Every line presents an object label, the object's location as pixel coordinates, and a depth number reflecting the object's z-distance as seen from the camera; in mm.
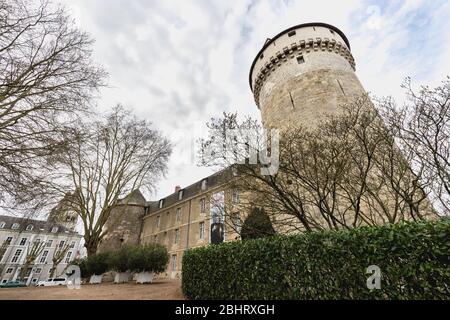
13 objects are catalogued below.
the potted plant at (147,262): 11711
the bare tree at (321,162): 5582
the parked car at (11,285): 22781
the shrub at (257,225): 6988
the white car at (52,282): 20609
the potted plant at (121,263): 12656
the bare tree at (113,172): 12430
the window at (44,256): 36531
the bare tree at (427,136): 4918
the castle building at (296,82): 10047
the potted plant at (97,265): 13489
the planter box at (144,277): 11811
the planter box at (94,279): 13920
